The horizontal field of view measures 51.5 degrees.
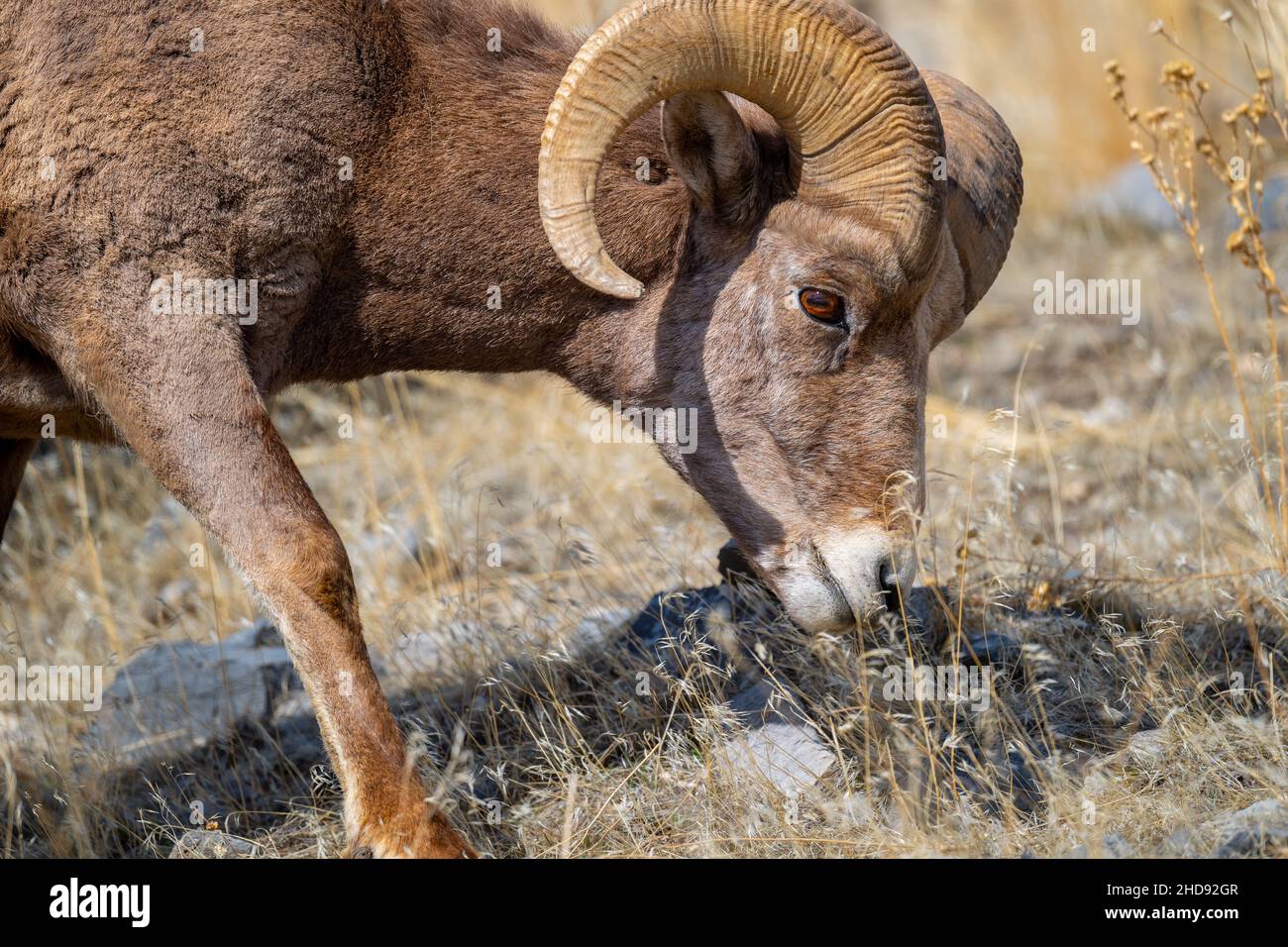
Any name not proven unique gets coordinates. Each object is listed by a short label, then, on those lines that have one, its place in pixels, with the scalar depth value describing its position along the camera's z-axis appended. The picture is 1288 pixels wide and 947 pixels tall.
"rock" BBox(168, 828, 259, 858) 4.00
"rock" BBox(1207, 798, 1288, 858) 3.26
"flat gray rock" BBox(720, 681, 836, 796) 4.07
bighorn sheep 3.65
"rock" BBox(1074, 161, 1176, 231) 11.22
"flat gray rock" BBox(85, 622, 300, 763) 5.07
